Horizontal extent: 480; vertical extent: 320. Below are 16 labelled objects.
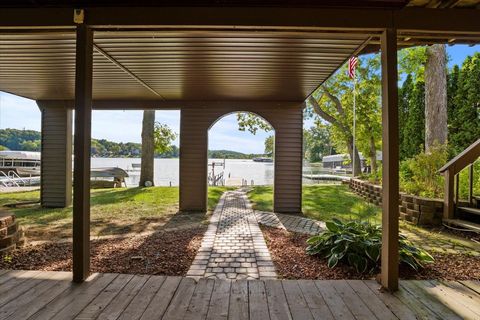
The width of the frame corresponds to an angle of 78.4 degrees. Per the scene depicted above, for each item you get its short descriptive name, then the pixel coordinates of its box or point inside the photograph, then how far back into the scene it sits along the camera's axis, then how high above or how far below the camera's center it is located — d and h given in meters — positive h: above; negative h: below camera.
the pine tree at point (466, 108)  9.48 +1.83
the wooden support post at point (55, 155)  8.06 +0.16
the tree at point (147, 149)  12.84 +0.55
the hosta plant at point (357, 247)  3.36 -1.04
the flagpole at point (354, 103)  13.43 +2.76
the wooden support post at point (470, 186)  5.38 -0.42
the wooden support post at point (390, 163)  2.78 +0.00
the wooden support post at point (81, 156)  2.85 +0.05
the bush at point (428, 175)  6.46 -0.26
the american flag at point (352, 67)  11.34 +3.74
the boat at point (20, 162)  18.79 -0.12
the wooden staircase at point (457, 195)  5.43 -0.59
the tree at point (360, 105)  14.78 +3.03
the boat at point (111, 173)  16.53 -0.68
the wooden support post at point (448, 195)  5.52 -0.61
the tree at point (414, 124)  11.58 +1.59
